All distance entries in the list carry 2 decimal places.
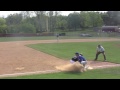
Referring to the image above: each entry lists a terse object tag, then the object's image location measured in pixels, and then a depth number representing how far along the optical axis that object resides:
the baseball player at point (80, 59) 11.79
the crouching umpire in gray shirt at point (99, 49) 16.66
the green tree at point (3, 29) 60.62
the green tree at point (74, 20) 67.69
